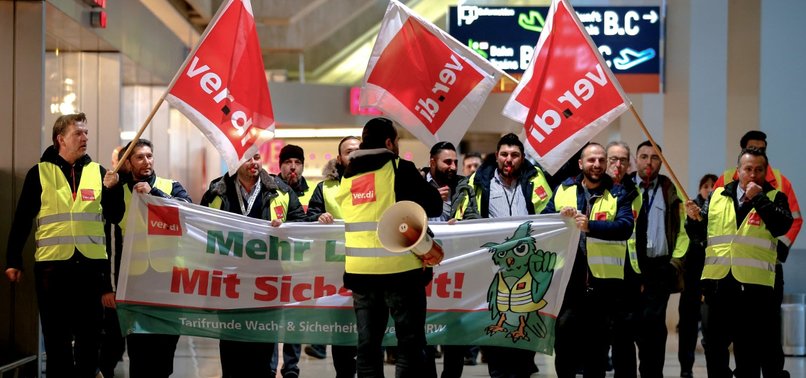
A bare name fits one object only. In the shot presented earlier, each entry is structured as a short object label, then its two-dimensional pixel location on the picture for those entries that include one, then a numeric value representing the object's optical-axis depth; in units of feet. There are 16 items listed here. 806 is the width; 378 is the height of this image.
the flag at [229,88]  53.06
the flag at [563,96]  55.01
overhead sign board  98.84
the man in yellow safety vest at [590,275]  56.54
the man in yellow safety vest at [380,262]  46.62
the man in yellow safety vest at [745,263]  55.01
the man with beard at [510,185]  56.80
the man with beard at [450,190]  57.36
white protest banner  54.80
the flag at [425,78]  57.11
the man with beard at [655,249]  59.62
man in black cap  66.44
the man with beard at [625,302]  58.29
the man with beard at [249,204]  55.47
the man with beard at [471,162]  84.38
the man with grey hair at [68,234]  52.06
